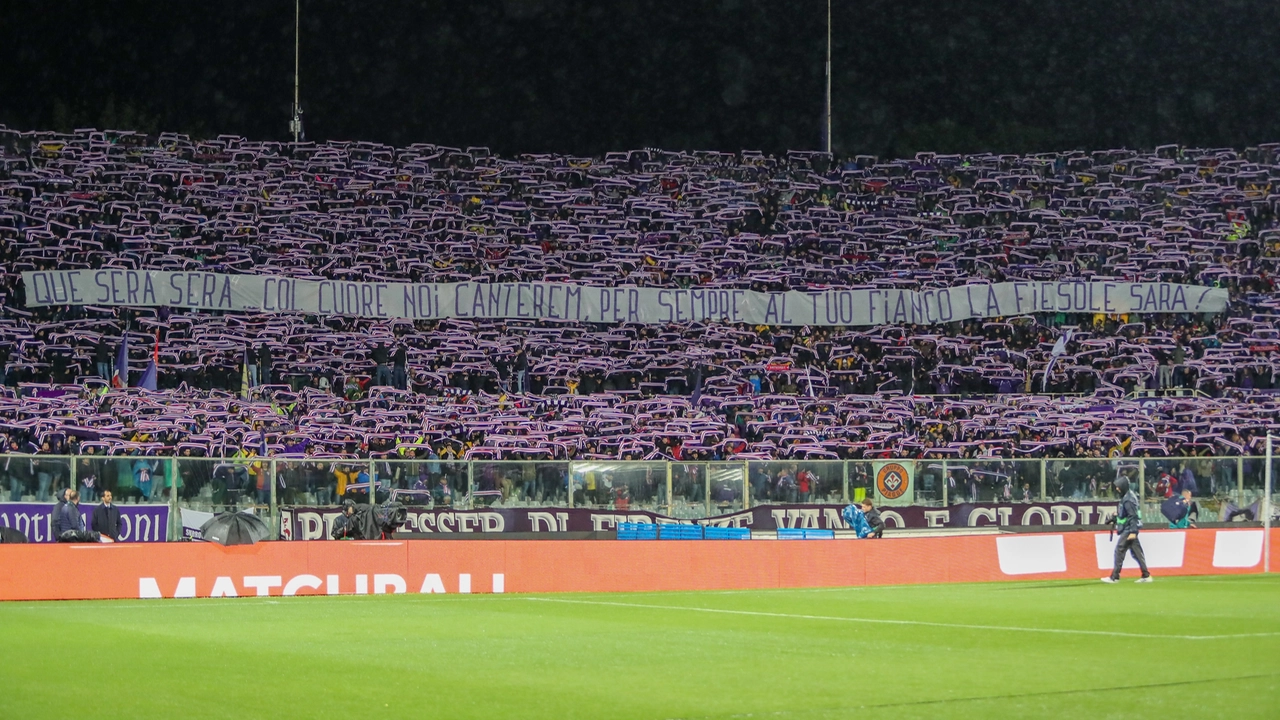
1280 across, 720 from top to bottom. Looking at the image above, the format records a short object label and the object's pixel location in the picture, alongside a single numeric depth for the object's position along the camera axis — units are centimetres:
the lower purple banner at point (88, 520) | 3020
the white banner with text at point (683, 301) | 4575
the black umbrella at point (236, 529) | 2792
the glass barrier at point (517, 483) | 3328
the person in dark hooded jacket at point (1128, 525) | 2472
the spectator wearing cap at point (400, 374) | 4353
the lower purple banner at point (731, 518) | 3219
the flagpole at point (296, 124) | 5962
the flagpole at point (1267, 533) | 2975
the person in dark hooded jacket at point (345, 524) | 2878
